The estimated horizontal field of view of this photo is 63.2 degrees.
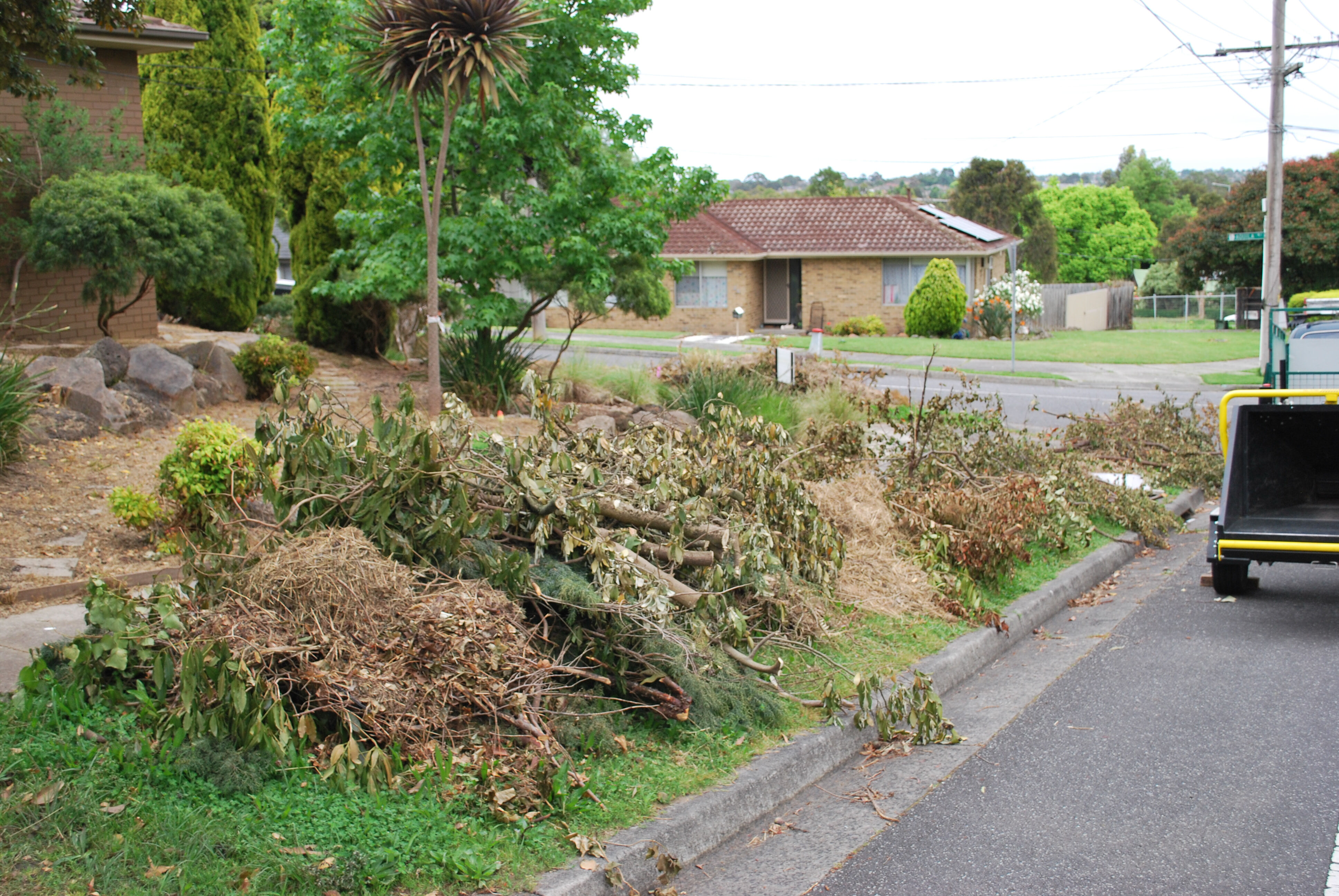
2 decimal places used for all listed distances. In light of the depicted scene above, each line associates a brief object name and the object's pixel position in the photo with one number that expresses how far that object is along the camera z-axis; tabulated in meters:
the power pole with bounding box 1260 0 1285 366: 22.64
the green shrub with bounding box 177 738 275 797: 3.84
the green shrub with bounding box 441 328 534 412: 13.02
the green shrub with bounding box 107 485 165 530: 7.25
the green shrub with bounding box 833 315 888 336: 35.69
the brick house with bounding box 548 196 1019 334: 37.16
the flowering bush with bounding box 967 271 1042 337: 35.50
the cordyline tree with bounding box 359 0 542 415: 10.10
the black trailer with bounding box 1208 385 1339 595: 7.19
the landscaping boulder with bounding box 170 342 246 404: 12.62
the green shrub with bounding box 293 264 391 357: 17.55
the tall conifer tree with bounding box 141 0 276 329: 19.06
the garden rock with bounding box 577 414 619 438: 10.41
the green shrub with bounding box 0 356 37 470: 8.26
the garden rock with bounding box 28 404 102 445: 8.97
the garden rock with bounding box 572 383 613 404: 13.41
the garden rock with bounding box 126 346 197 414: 11.32
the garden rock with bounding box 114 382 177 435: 10.21
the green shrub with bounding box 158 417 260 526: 7.21
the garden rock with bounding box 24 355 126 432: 9.87
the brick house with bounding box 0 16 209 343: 14.47
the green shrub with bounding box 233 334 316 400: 12.88
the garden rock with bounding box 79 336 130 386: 11.15
